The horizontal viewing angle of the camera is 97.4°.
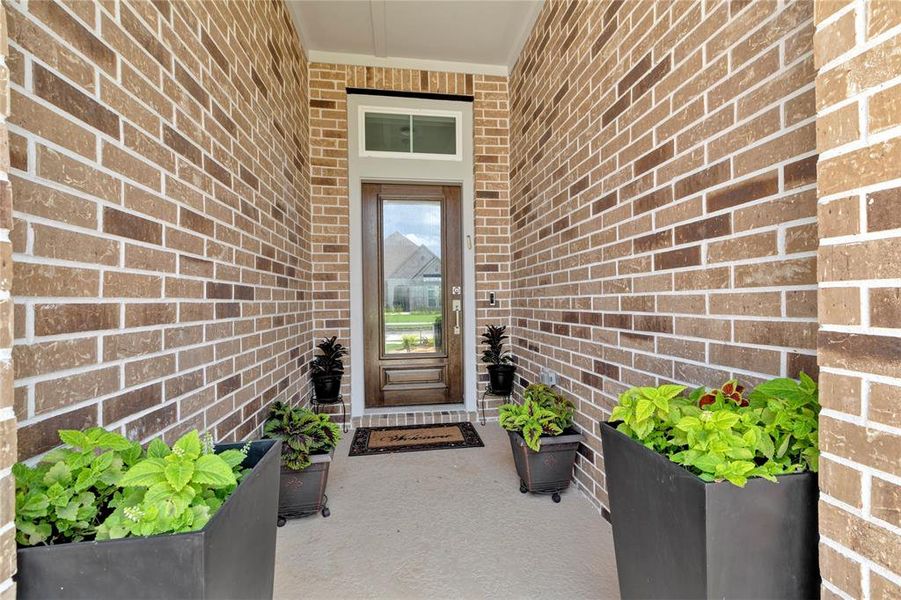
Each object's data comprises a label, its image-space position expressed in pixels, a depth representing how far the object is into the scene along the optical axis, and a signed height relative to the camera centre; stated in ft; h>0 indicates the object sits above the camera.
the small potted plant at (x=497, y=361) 10.65 -1.79
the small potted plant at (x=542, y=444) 6.79 -2.54
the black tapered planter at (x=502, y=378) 10.64 -2.20
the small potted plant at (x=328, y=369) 10.03 -1.86
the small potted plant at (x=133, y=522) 1.95 -1.21
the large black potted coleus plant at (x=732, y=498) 2.48 -1.34
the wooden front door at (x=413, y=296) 11.37 +0.05
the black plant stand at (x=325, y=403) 10.20 -2.74
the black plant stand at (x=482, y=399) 10.98 -2.88
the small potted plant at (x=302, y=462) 6.14 -2.55
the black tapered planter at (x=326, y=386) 10.00 -2.23
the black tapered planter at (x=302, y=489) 6.24 -3.00
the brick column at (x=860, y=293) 2.01 +0.00
